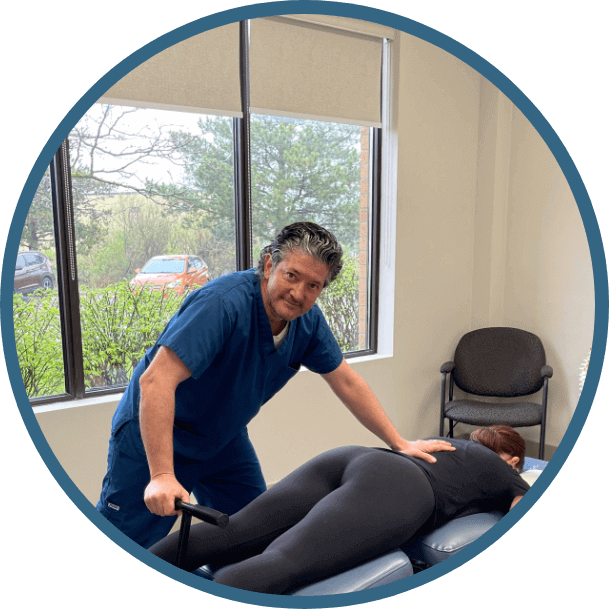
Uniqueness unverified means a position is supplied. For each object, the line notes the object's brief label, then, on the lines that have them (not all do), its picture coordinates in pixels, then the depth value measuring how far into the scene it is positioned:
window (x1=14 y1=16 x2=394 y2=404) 2.13
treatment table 1.25
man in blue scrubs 1.27
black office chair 2.74
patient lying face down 1.23
